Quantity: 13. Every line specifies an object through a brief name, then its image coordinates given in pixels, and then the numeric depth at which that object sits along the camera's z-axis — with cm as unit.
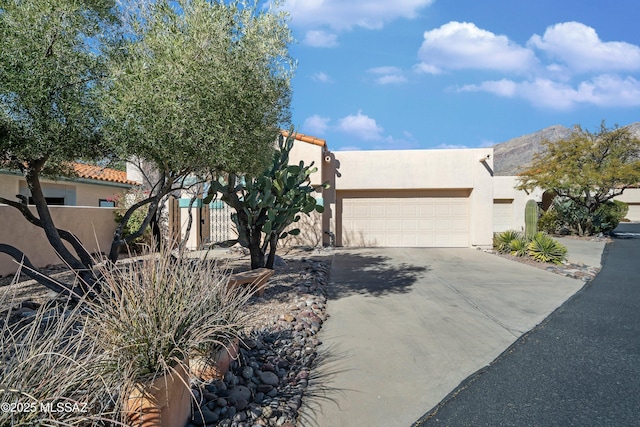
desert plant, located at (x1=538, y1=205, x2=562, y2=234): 2381
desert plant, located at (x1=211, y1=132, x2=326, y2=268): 823
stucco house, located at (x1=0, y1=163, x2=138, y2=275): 966
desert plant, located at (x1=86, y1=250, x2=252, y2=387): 280
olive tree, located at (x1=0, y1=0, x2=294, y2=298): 461
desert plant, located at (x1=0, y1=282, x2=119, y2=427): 219
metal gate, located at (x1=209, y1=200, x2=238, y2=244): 1554
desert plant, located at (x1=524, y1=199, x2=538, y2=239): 1448
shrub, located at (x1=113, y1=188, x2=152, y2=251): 1348
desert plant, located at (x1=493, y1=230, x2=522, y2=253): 1456
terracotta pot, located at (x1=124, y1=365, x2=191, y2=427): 260
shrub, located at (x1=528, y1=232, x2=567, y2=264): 1230
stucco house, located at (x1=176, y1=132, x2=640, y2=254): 1600
